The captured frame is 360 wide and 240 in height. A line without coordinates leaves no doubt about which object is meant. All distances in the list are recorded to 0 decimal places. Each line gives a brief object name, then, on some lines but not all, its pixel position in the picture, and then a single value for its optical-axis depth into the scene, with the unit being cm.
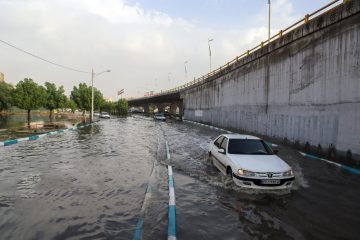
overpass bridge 1337
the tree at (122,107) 10631
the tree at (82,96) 7188
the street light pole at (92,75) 5263
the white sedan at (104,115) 6384
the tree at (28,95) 4978
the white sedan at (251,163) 782
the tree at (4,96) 6919
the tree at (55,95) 6756
